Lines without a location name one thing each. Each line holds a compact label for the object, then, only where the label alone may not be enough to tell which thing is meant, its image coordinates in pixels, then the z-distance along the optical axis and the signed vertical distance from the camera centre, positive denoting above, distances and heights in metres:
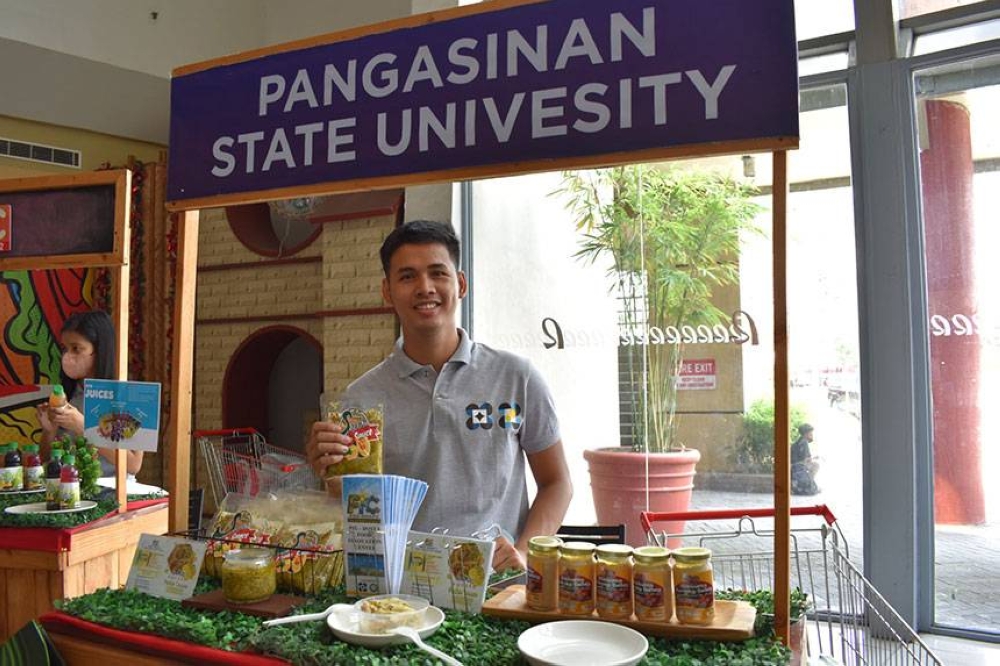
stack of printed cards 1.66 -0.32
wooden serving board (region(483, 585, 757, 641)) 1.44 -0.48
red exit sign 4.73 +0.06
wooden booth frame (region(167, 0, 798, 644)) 1.48 +0.43
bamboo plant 4.72 +0.80
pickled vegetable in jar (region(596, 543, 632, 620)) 1.53 -0.42
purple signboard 1.50 +0.68
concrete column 4.10 +0.45
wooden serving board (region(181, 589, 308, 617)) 1.67 -0.50
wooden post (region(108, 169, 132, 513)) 3.13 +0.38
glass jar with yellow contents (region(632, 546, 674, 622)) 1.49 -0.41
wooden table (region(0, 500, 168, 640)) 2.98 -0.74
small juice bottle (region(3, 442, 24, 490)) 3.48 -0.38
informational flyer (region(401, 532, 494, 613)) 1.65 -0.42
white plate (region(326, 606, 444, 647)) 1.46 -0.49
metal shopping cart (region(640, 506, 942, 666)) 2.08 -0.76
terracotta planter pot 4.61 -0.63
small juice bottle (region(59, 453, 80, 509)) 3.12 -0.42
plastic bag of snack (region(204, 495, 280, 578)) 1.87 -0.36
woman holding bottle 3.88 +0.17
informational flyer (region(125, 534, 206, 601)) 1.77 -0.44
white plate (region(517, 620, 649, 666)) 1.36 -0.49
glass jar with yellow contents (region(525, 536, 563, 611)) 1.58 -0.41
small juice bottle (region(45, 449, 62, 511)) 3.12 -0.39
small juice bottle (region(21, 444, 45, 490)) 3.49 -0.40
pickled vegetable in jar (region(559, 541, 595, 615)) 1.55 -0.41
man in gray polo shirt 2.30 -0.08
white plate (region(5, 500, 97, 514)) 3.11 -0.51
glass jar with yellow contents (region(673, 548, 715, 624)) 1.47 -0.41
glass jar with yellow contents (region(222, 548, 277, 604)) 1.72 -0.45
